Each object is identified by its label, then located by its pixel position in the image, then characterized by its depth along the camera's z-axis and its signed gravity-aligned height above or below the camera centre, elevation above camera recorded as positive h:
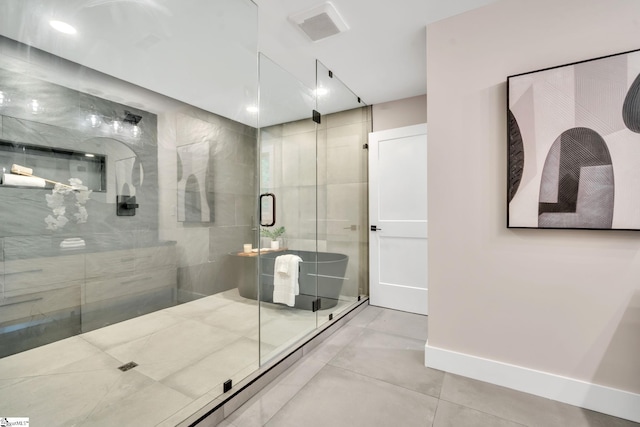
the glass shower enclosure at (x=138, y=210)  1.42 +0.03
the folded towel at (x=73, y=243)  1.52 -0.16
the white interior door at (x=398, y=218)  3.23 -0.07
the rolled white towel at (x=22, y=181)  1.33 +0.17
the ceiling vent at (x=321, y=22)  1.97 +1.45
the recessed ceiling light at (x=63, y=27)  1.41 +0.99
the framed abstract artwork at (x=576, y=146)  1.54 +0.40
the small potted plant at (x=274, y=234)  2.65 -0.21
